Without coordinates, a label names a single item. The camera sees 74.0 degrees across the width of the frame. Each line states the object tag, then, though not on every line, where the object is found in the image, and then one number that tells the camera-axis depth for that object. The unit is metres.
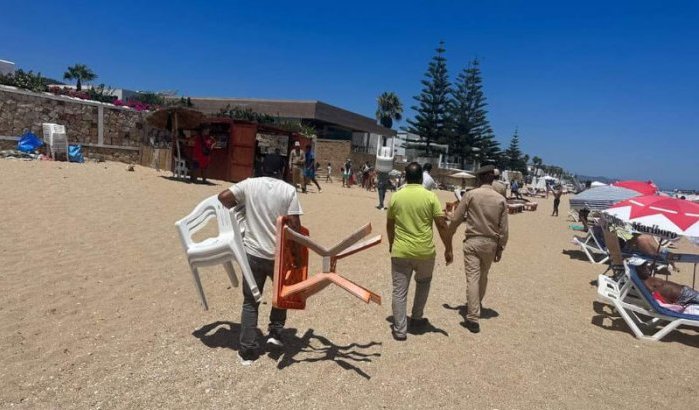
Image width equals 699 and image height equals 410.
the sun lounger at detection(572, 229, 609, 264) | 8.59
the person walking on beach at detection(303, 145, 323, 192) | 16.67
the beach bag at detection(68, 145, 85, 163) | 12.54
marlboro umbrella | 4.80
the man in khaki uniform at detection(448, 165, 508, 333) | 4.29
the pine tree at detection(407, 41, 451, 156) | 43.44
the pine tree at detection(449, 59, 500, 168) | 45.22
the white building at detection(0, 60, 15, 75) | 21.14
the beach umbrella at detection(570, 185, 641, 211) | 8.50
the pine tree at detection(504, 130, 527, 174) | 73.38
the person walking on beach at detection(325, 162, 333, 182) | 24.00
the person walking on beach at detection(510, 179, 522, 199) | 26.27
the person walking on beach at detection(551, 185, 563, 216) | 18.74
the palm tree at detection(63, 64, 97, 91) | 49.41
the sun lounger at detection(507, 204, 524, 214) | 19.08
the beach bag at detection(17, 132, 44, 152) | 11.88
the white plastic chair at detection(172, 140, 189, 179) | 12.64
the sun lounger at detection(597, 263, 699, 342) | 4.46
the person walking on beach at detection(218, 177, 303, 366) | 3.21
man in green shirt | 3.82
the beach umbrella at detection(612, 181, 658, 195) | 9.87
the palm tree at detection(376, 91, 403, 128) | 65.55
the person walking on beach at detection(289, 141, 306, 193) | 14.06
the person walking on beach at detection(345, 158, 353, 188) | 22.62
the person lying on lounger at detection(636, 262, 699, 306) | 4.97
